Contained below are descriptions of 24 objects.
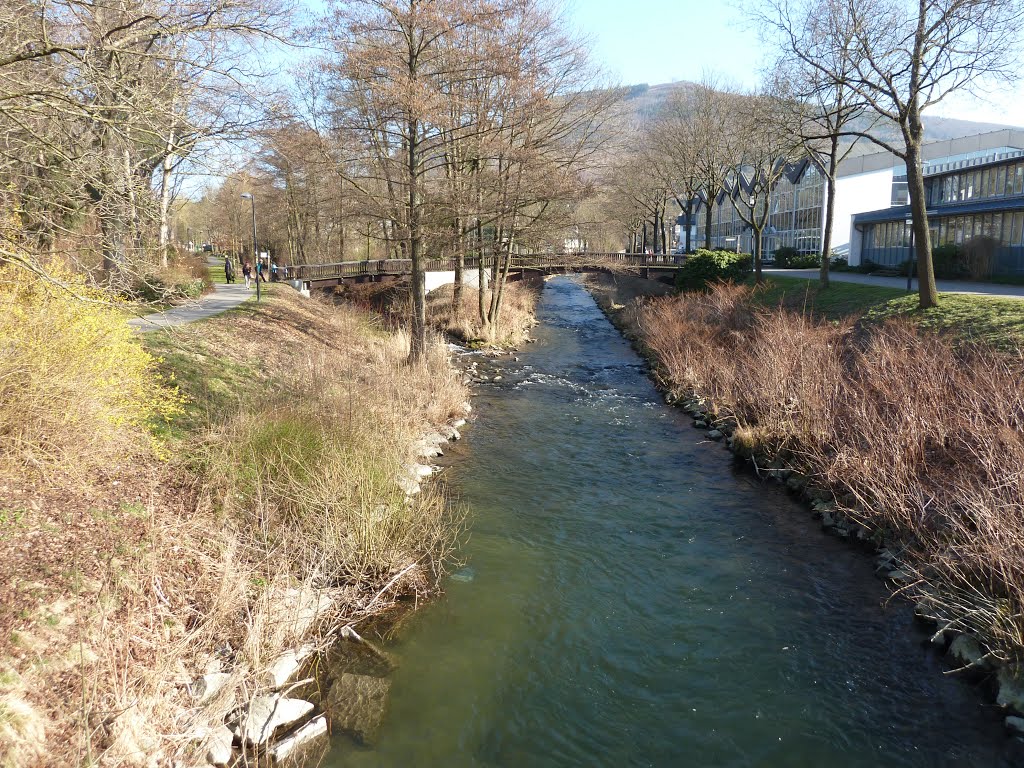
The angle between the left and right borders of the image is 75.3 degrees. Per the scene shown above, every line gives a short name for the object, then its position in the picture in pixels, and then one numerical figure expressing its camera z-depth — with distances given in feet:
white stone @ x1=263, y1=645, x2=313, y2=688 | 18.54
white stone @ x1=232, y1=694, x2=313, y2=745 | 16.97
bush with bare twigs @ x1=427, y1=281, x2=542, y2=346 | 86.58
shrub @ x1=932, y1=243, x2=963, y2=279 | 93.04
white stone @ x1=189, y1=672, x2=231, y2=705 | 17.19
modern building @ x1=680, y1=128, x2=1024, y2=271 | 103.86
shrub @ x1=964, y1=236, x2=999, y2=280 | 88.53
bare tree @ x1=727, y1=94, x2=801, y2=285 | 70.38
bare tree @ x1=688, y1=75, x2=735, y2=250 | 112.37
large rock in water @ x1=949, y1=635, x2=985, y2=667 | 20.36
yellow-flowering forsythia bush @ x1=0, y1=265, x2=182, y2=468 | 20.90
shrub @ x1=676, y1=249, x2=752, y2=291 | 99.71
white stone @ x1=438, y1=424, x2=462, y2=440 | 44.09
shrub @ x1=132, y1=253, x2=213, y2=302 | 60.97
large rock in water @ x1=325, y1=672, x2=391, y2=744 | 17.98
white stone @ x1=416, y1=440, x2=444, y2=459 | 39.08
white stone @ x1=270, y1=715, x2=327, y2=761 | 16.63
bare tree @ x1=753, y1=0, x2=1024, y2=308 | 51.52
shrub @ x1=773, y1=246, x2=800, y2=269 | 165.48
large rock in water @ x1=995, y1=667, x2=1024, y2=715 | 18.38
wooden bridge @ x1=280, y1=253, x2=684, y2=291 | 101.09
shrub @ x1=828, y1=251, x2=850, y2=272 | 131.34
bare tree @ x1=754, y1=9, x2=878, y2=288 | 58.03
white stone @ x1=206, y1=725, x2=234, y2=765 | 16.03
